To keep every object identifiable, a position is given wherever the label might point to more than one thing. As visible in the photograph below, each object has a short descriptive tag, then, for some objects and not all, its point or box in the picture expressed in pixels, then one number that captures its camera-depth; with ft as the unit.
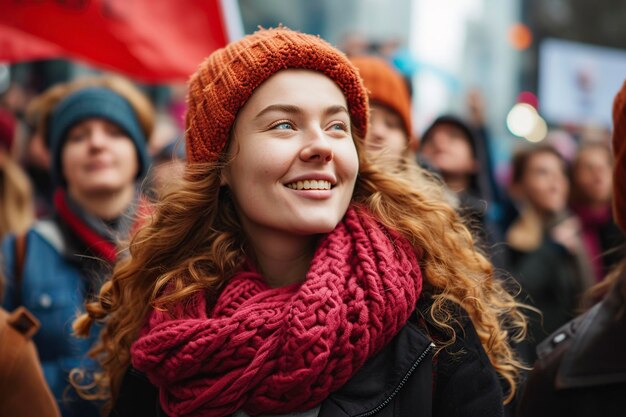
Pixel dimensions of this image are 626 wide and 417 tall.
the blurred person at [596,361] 7.61
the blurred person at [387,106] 12.96
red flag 13.28
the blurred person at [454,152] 15.30
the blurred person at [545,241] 15.60
